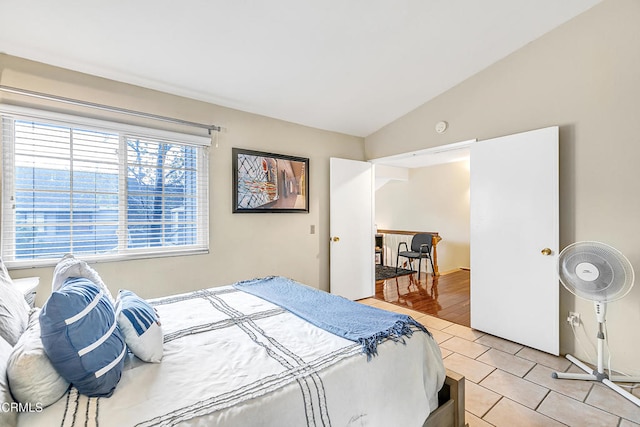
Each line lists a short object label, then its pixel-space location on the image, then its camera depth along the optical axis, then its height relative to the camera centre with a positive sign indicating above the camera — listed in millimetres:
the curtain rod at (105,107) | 2164 +878
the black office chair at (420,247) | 5473 -644
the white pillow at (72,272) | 1400 -284
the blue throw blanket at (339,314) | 1445 -588
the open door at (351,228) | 3943 -212
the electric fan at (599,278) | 2049 -469
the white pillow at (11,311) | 1150 -419
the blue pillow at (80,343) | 938 -424
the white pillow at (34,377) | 896 -500
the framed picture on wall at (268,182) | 3205 +356
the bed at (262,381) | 940 -618
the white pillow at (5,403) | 812 -531
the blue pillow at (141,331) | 1197 -484
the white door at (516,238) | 2523 -232
